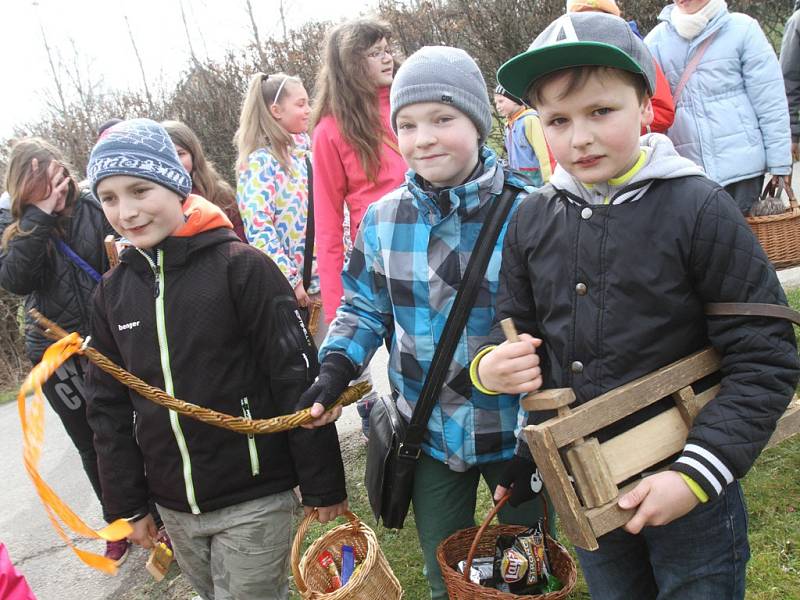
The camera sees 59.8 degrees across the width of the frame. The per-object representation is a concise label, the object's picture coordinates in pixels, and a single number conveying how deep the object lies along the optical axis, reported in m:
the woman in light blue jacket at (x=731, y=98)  3.43
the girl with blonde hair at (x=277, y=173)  3.88
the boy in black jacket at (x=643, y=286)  1.38
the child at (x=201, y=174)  4.03
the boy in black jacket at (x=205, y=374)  2.26
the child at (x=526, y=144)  4.58
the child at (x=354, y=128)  3.23
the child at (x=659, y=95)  3.14
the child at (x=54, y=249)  3.53
